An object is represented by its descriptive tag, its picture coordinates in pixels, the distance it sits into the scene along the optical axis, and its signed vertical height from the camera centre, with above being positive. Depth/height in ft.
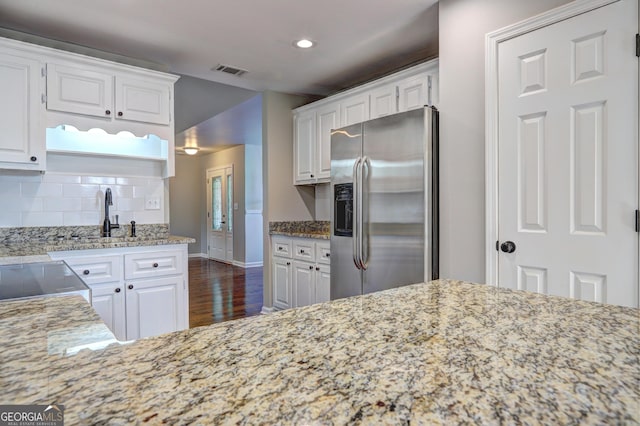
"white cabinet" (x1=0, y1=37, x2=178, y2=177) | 8.26 +2.46
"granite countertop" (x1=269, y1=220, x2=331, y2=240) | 13.16 -0.58
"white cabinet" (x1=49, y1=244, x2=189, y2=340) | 8.34 -1.73
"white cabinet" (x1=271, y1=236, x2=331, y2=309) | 11.10 -1.92
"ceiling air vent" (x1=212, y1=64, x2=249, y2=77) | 11.25 +4.38
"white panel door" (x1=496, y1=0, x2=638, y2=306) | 5.43 +0.82
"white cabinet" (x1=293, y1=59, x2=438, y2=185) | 9.36 +3.01
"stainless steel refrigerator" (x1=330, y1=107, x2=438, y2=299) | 7.79 +0.18
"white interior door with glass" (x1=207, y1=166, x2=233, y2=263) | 25.99 -0.12
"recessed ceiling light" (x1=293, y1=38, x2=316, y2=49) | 9.55 +4.35
